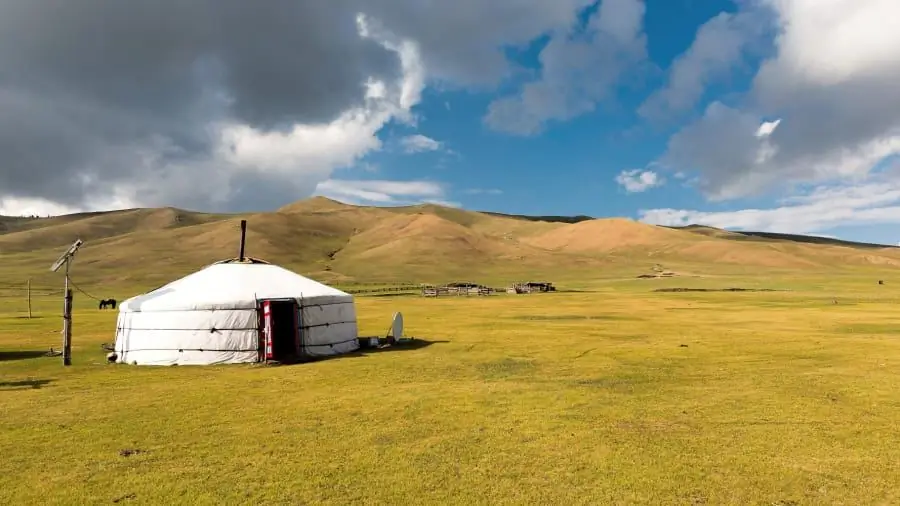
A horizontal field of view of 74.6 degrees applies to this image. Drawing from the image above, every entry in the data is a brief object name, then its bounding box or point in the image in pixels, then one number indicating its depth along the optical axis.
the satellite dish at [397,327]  24.67
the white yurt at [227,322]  20.42
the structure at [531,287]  76.37
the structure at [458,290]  72.89
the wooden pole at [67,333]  19.61
